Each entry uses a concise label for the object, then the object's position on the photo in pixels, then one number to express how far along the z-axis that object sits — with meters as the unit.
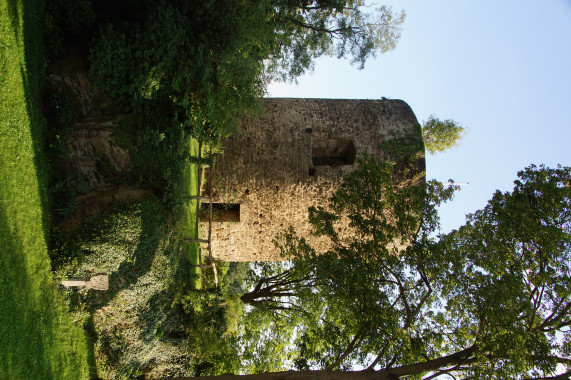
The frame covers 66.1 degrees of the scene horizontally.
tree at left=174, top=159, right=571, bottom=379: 7.95
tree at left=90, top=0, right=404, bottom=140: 9.26
